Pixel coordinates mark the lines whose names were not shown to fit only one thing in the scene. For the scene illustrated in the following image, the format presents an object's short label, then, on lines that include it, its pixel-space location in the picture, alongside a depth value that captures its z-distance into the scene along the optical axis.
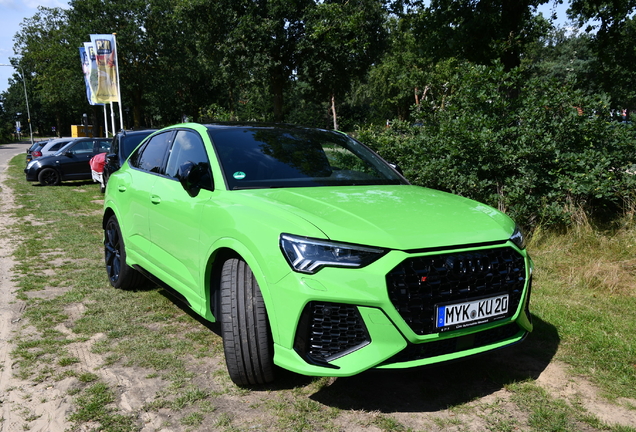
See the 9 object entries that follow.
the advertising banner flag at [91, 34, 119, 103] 22.75
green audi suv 2.78
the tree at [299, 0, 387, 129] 25.44
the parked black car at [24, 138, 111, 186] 18.22
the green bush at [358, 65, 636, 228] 6.47
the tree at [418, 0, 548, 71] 11.50
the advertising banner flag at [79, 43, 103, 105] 23.17
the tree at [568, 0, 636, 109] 12.51
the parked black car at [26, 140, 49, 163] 23.75
